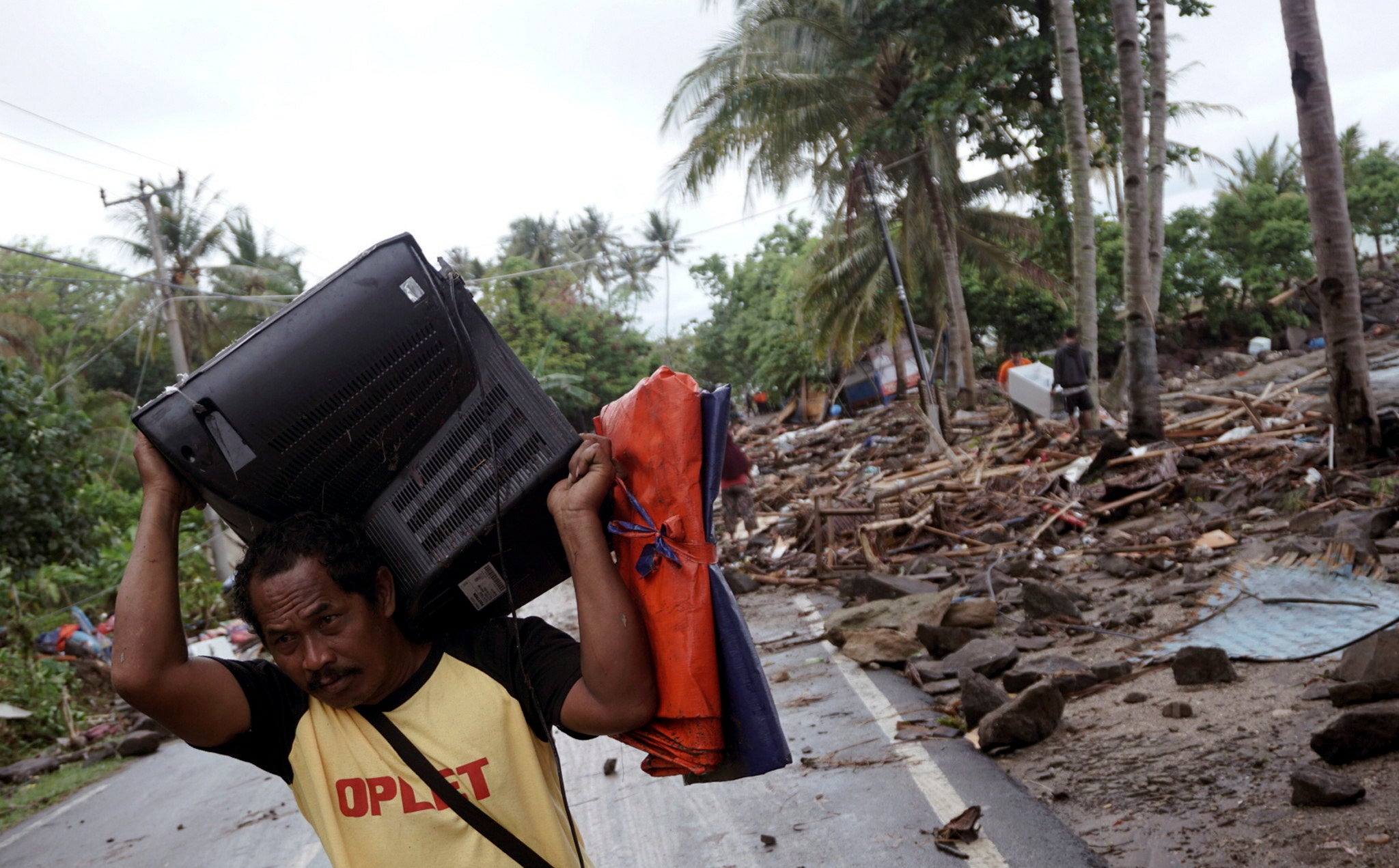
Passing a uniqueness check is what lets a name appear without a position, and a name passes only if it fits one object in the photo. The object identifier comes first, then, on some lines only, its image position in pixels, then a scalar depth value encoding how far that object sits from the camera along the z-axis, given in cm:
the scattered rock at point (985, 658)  647
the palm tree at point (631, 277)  5647
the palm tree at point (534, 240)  6756
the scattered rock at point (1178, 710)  514
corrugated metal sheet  581
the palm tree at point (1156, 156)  1669
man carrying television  201
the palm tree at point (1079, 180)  1766
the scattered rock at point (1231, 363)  3075
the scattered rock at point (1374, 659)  466
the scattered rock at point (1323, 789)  378
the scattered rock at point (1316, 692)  494
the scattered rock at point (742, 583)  1192
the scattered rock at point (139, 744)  988
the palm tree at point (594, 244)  6172
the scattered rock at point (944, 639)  726
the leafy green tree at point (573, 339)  3884
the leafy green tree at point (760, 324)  4088
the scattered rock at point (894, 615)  789
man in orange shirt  2078
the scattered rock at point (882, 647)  746
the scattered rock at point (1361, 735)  411
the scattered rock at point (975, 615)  797
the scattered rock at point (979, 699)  560
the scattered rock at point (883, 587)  949
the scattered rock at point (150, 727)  1030
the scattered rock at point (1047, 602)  782
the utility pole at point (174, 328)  2180
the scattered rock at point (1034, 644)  723
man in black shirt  1753
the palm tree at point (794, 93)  2341
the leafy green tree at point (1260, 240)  3753
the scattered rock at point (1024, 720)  519
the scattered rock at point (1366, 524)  759
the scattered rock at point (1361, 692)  462
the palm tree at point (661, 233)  6768
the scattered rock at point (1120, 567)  906
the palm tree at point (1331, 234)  1016
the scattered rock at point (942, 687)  638
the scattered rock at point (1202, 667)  556
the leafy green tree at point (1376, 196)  4891
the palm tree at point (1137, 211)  1487
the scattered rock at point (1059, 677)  602
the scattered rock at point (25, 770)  980
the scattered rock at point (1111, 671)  607
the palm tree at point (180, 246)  2950
